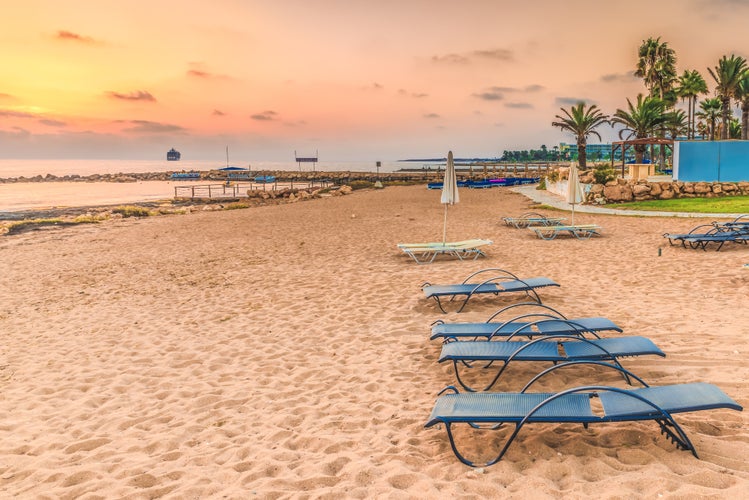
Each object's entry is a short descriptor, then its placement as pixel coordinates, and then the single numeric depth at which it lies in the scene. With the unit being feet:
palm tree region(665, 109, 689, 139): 115.40
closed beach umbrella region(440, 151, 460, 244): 34.41
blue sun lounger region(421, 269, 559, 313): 23.86
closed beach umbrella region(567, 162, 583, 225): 41.93
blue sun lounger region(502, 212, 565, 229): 53.06
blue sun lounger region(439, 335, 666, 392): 14.94
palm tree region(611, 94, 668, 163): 102.83
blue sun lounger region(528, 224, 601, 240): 43.29
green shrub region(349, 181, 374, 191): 160.10
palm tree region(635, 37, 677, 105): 161.38
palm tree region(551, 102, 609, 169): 114.21
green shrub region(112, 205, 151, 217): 96.17
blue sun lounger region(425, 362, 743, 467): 10.62
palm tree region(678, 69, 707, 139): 176.24
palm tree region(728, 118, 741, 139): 183.51
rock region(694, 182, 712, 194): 70.44
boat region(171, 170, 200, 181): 329.93
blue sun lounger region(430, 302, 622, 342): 17.12
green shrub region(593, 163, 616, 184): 78.38
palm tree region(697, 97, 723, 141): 174.64
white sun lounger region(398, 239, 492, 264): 36.50
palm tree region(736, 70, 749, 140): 120.57
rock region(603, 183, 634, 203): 71.15
